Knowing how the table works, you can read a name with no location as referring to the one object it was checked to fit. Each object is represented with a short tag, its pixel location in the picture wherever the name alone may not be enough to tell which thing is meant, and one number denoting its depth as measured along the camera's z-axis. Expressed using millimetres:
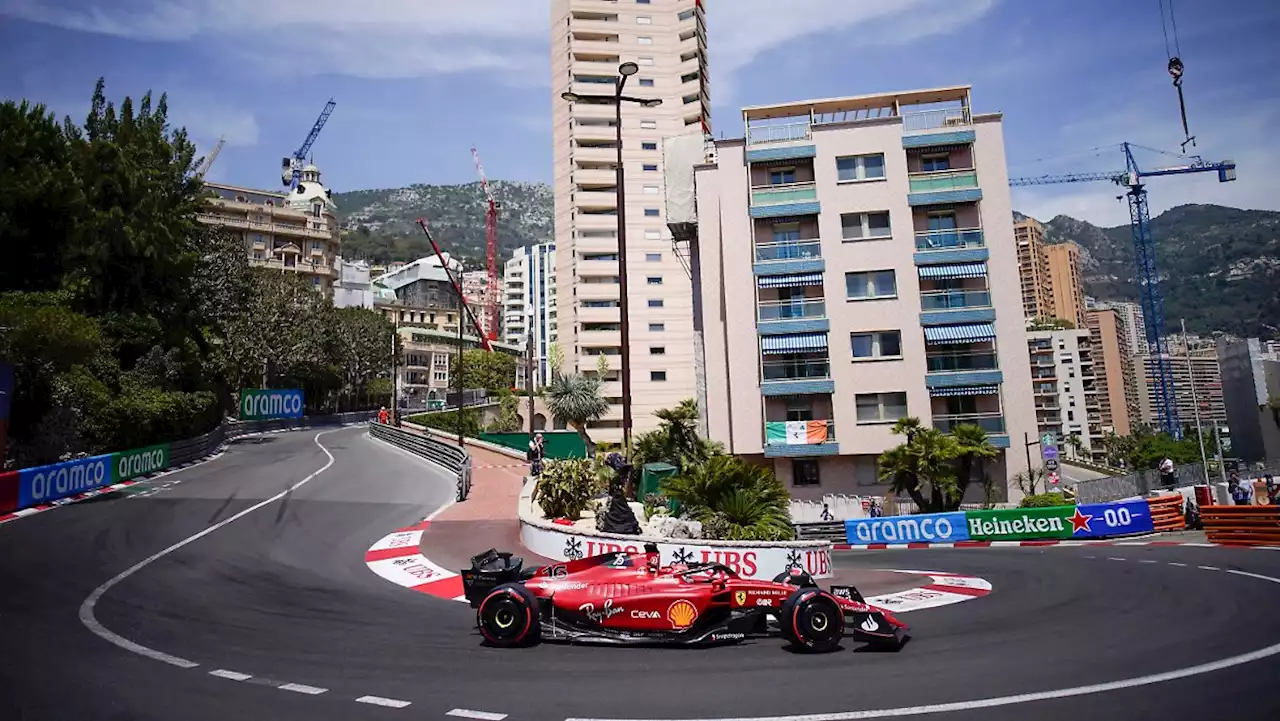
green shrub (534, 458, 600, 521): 19250
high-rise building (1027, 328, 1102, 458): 138625
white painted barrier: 14188
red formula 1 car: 9352
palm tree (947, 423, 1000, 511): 30939
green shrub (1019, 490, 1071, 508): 29906
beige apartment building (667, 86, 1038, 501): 37812
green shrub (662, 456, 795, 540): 16031
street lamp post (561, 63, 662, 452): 19108
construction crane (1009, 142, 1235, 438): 136875
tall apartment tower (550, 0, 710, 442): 76312
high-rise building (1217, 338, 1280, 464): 52031
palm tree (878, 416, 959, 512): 29547
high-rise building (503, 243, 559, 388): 189375
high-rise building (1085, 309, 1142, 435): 180225
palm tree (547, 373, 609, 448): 60562
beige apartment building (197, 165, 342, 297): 114250
